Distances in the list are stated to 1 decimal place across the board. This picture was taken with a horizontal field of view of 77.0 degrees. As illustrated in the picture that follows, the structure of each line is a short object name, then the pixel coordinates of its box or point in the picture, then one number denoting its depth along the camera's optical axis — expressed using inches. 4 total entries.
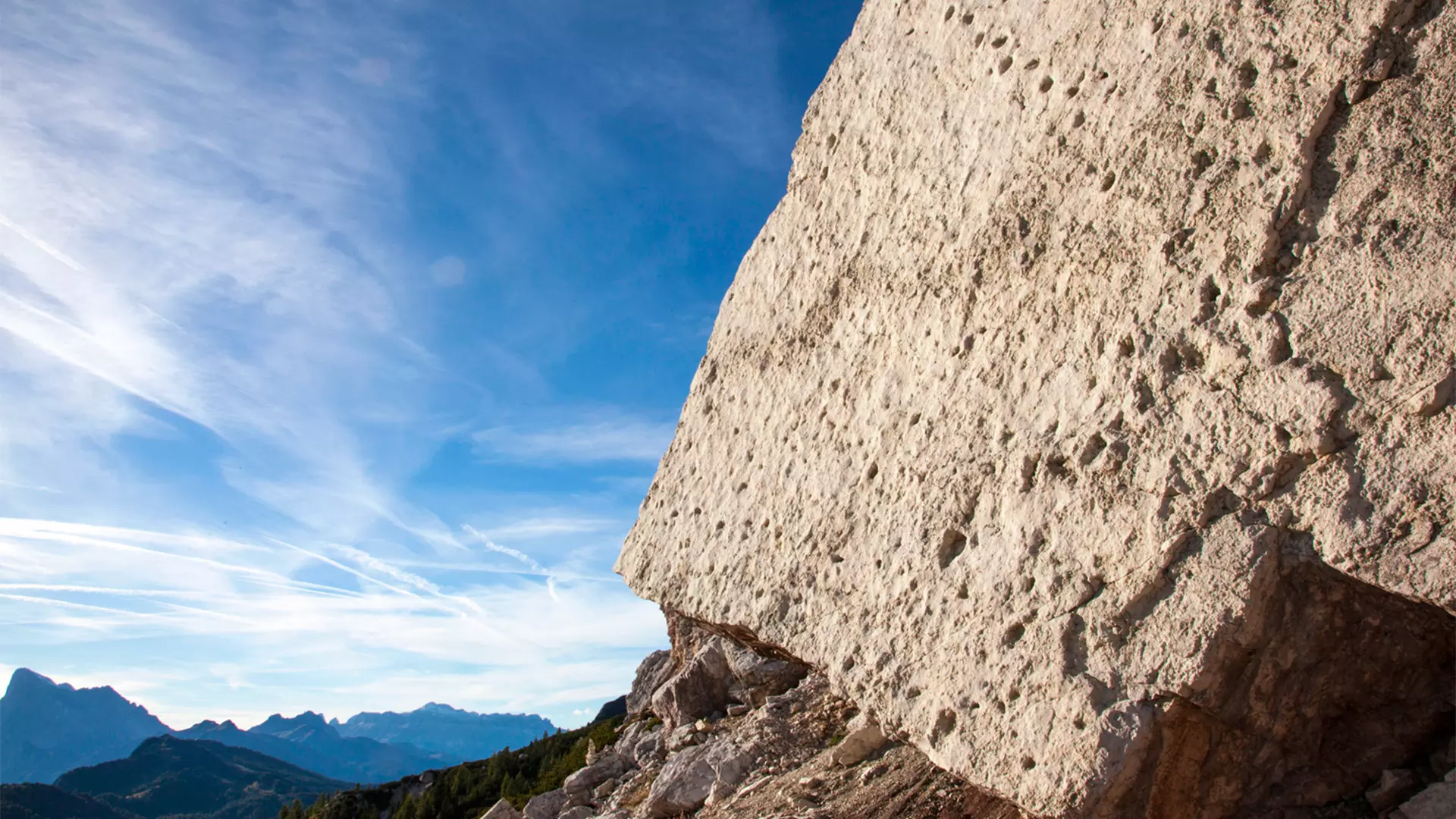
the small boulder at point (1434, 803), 131.8
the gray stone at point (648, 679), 734.5
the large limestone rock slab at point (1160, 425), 133.0
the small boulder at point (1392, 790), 141.7
